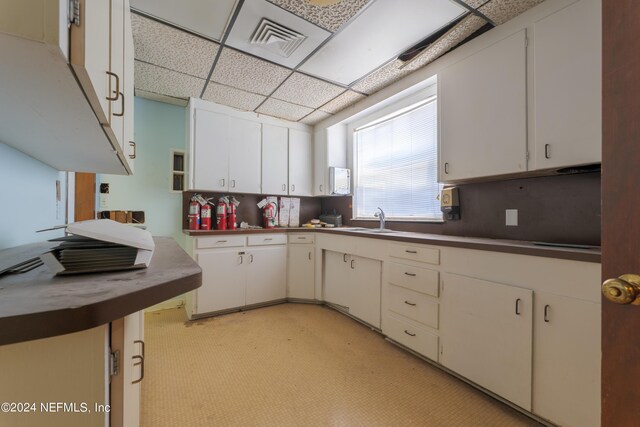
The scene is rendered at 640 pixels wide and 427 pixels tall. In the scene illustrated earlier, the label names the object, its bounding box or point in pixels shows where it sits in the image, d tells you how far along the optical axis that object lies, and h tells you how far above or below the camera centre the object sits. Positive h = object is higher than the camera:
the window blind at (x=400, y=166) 2.48 +0.52
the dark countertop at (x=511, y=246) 1.22 -0.18
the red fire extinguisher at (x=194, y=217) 2.91 -0.05
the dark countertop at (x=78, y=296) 0.38 -0.15
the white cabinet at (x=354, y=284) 2.44 -0.73
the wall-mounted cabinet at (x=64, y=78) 0.47 +0.30
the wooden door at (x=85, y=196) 2.21 +0.14
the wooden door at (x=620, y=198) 0.59 +0.04
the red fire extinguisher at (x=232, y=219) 3.16 -0.07
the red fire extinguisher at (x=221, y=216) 3.08 -0.04
